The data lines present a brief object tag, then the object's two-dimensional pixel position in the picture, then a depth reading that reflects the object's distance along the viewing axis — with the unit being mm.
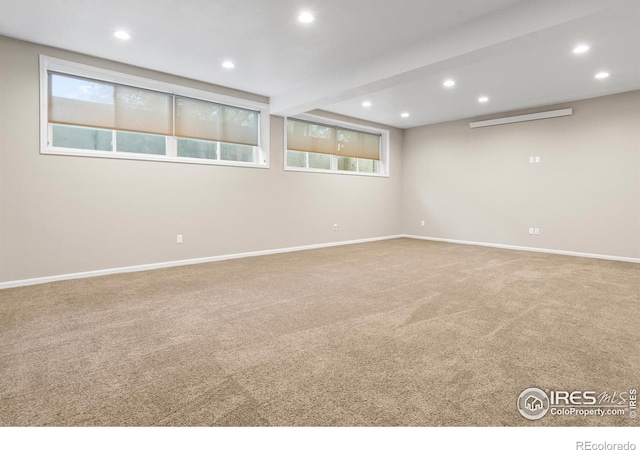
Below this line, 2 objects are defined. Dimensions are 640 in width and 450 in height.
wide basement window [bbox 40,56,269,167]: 4059
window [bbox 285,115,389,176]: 6449
